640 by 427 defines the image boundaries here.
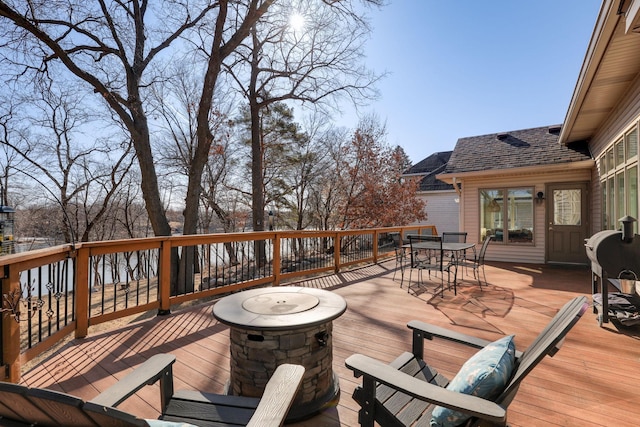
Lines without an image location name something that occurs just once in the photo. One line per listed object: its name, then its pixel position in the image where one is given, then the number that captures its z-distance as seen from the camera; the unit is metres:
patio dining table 4.84
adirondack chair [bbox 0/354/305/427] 0.73
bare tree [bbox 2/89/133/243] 11.19
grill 3.11
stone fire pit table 1.72
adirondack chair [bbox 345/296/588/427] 1.05
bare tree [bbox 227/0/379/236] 9.42
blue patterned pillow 1.15
